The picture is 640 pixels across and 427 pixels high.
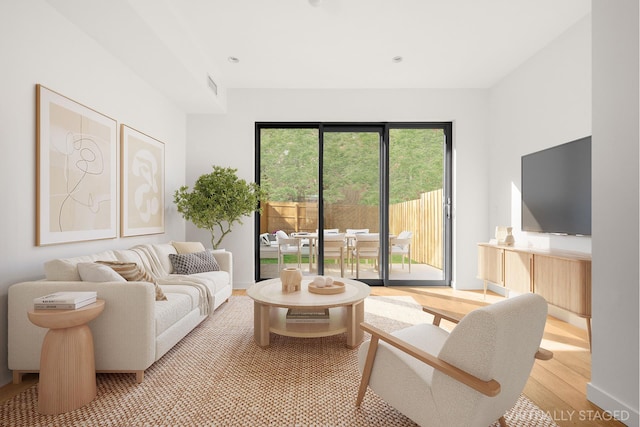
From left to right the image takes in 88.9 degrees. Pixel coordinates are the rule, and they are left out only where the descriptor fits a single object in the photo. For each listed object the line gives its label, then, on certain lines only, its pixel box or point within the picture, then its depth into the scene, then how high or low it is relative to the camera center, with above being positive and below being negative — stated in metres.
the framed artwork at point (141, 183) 3.40 +0.33
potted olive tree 4.20 +0.16
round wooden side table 1.79 -0.84
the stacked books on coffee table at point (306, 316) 2.78 -0.90
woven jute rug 1.75 -1.11
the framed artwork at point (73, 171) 2.38 +0.33
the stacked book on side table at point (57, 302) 1.83 -0.51
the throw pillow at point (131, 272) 2.51 -0.47
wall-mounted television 3.06 +0.25
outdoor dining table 5.10 -0.42
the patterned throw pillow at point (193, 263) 3.57 -0.57
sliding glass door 5.05 +0.18
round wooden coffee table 2.53 -0.84
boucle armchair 1.24 -0.64
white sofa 2.05 -0.72
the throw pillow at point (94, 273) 2.22 -0.42
